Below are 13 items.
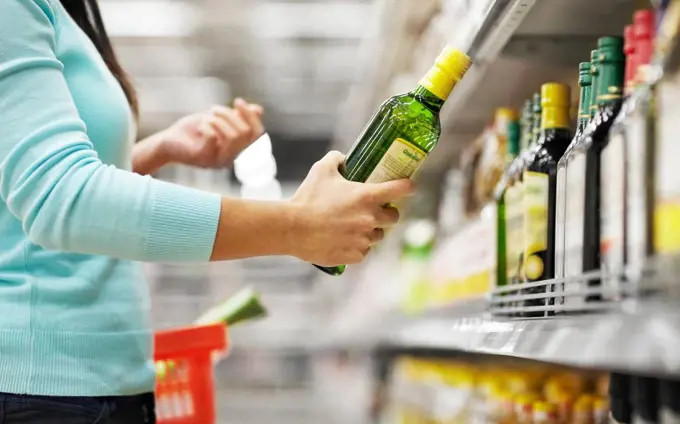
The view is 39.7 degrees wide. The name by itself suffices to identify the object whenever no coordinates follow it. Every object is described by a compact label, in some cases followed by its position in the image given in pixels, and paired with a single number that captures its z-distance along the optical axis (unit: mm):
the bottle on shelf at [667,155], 958
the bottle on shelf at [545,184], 1540
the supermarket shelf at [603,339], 851
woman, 1253
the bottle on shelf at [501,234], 1821
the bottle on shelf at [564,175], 1382
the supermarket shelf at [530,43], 1760
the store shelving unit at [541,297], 913
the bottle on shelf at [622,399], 1447
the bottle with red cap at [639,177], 1021
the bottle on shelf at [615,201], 1104
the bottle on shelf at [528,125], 1852
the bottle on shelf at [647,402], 1274
